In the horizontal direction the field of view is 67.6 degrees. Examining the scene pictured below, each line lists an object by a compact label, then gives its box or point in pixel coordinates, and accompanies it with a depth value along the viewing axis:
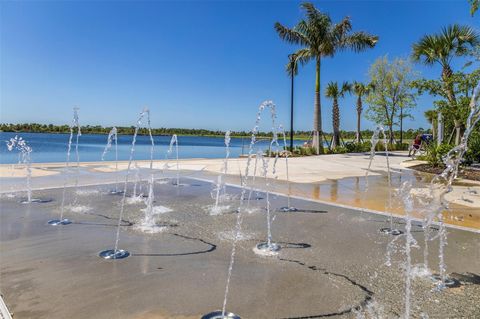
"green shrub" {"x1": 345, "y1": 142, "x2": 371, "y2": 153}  27.88
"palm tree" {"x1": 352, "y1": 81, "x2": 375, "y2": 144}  35.53
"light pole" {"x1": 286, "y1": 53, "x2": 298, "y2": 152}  25.11
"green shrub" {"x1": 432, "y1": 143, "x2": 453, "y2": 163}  14.13
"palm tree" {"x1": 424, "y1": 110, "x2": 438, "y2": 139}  36.52
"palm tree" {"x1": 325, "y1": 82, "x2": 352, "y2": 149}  27.88
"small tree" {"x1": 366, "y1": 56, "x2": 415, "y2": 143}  33.47
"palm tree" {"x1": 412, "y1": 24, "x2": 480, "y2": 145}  18.55
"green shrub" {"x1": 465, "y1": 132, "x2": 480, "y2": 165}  13.49
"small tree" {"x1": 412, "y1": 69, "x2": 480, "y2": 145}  14.32
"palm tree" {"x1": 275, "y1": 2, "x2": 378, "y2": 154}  23.16
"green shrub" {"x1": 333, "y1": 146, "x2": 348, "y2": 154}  26.07
